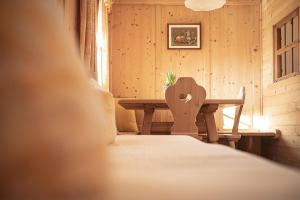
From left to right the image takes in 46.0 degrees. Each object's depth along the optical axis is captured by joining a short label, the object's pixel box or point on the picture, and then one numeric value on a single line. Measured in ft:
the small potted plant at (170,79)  15.04
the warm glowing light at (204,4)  12.29
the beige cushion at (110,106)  5.32
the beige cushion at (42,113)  1.36
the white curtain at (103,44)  13.53
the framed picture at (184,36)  18.07
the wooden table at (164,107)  11.37
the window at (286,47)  14.53
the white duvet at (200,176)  1.65
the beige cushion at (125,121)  15.84
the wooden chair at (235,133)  12.85
